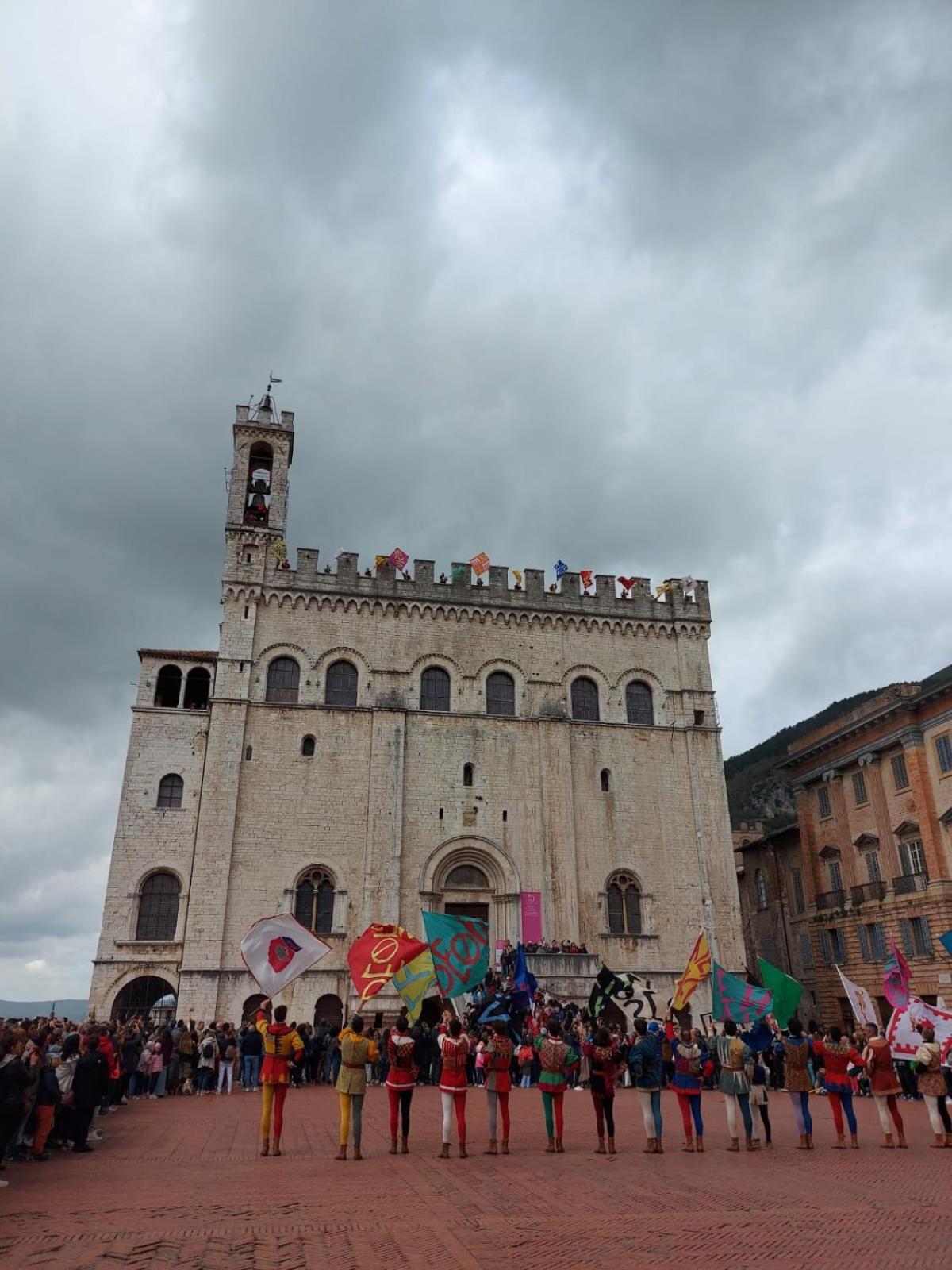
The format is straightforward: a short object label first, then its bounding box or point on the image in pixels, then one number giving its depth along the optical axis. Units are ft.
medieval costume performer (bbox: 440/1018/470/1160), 35.40
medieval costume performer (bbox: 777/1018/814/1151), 37.58
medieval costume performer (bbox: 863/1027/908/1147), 38.06
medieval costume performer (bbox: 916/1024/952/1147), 36.94
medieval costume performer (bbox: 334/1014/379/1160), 34.27
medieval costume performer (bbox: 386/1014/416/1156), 34.94
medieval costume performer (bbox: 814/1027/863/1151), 38.63
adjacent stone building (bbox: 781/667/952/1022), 95.91
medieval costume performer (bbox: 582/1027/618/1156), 36.35
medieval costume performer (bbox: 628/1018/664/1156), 36.32
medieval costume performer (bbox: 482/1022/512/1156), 36.40
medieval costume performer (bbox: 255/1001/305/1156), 35.19
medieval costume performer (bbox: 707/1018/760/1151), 36.98
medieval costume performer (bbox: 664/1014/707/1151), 36.83
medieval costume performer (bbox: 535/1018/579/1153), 36.60
